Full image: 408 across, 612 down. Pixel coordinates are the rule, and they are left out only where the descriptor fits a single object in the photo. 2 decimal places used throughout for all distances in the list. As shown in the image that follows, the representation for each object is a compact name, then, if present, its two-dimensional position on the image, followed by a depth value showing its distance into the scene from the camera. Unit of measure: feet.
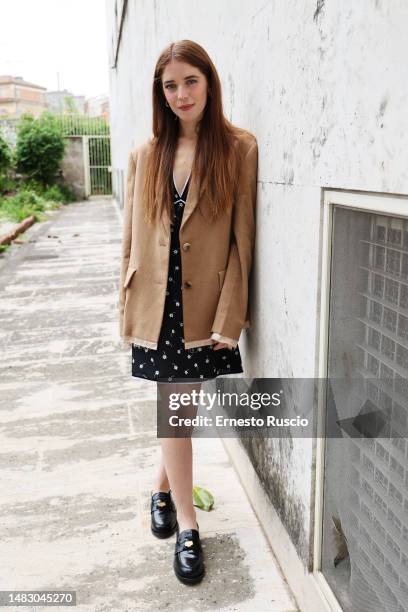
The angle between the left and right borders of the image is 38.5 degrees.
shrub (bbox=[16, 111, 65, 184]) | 64.85
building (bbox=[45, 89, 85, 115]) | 252.83
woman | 6.47
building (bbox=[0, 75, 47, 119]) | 211.41
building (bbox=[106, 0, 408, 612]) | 4.07
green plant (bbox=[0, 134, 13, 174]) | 52.19
